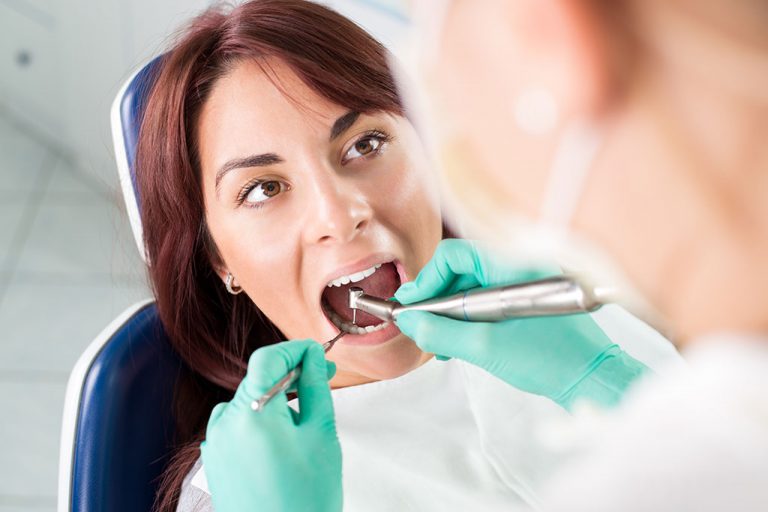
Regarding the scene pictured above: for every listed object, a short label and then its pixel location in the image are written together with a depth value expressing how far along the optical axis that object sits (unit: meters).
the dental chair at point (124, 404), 1.19
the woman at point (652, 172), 0.45
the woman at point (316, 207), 1.17
